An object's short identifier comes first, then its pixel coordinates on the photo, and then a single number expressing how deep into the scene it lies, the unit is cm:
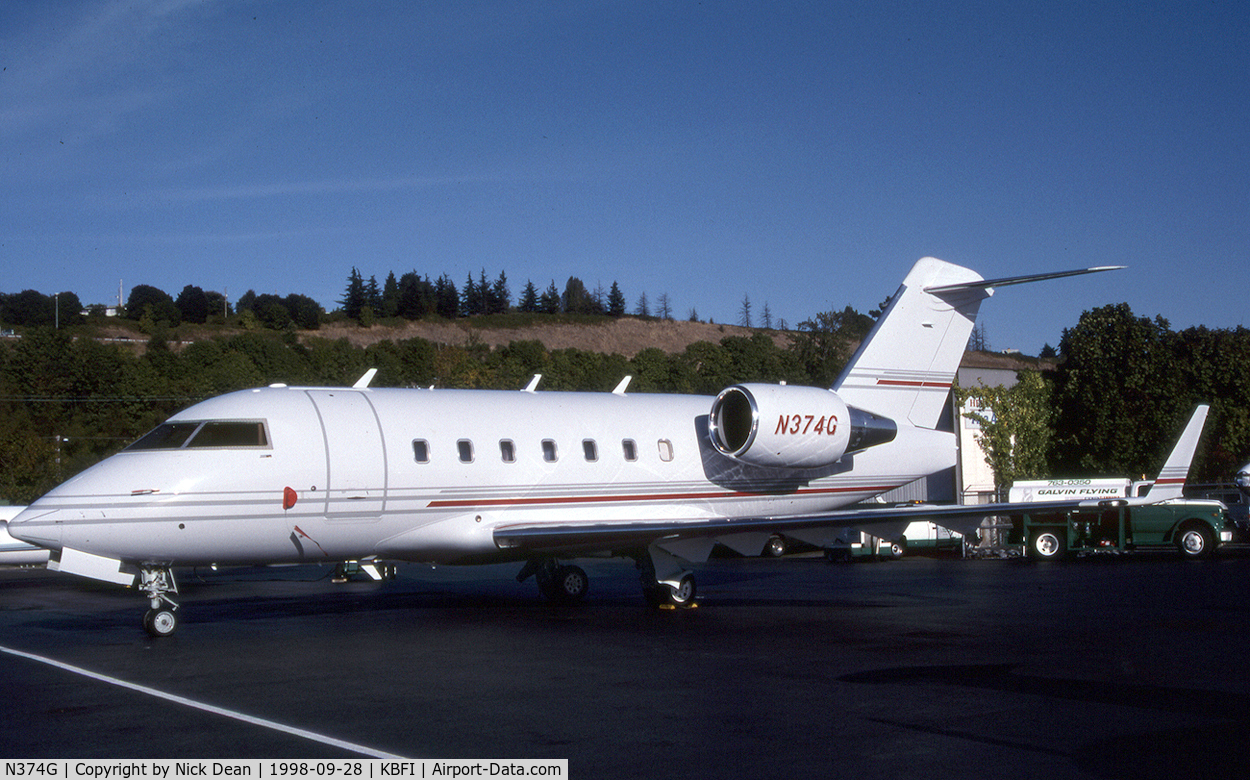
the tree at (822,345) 8119
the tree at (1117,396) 5069
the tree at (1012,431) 4941
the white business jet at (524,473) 1373
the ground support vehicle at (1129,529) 2839
